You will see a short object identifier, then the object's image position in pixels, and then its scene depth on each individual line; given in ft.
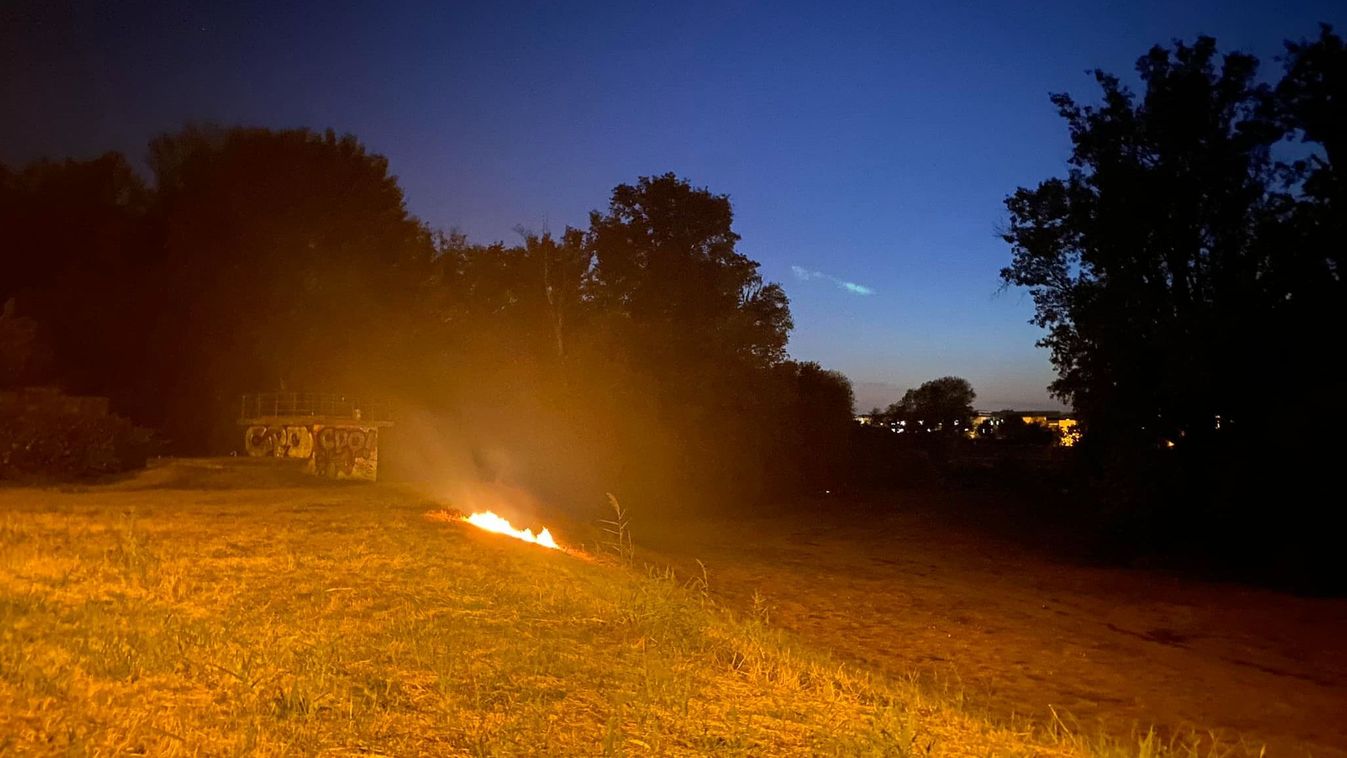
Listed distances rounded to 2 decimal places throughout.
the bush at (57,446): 76.28
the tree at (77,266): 123.44
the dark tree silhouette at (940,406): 410.10
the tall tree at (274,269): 130.31
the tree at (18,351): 96.73
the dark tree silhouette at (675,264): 152.46
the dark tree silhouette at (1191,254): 75.00
